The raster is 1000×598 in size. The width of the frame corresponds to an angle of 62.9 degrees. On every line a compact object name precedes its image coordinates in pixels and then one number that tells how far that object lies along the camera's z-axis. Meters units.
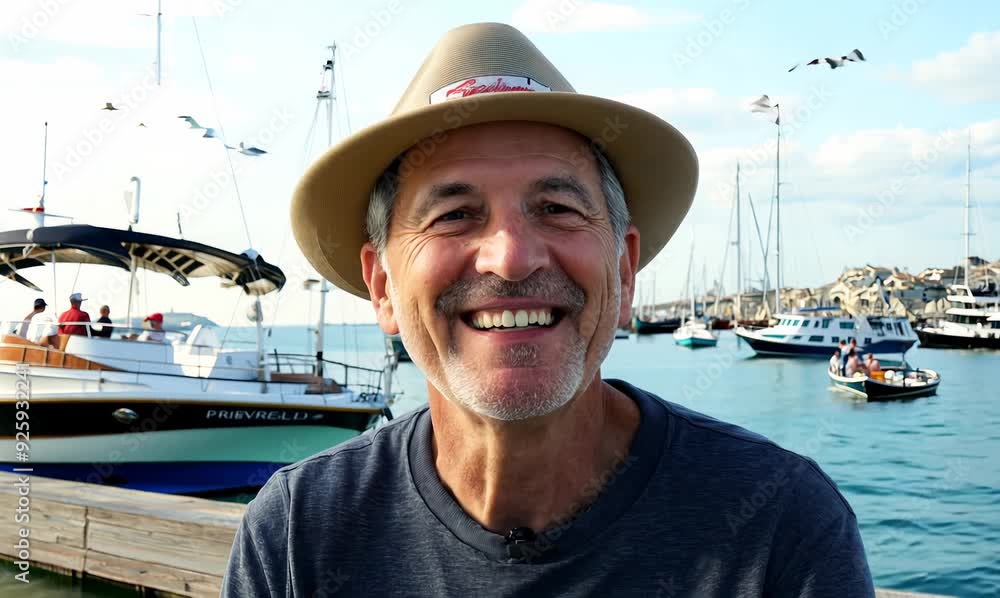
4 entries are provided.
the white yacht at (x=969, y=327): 67.25
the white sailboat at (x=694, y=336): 72.69
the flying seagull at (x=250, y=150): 13.88
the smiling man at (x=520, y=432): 1.58
